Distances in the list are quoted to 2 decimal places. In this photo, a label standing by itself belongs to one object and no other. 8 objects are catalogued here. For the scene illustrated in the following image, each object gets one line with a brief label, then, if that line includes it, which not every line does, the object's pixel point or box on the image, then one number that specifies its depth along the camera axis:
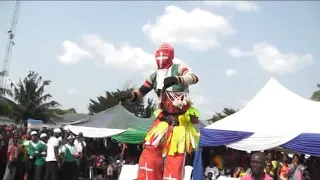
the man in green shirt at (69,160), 11.55
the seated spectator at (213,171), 12.44
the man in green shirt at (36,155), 10.62
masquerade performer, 4.52
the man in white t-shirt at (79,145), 13.00
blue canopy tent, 9.72
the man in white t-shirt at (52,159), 10.79
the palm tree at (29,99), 36.53
